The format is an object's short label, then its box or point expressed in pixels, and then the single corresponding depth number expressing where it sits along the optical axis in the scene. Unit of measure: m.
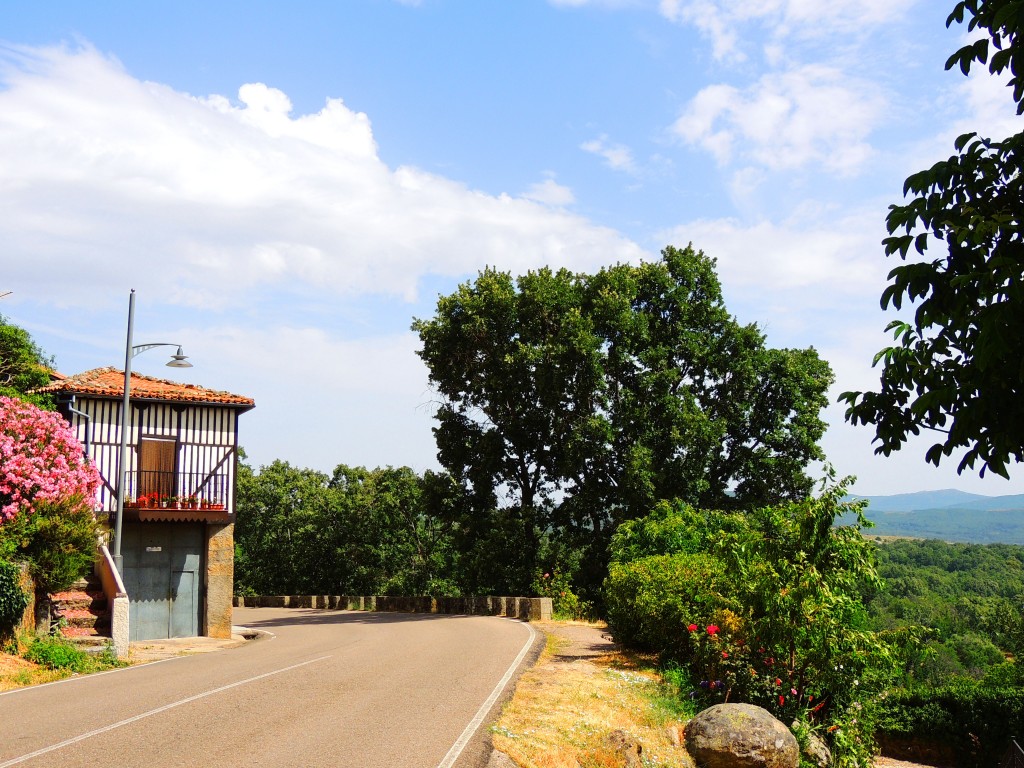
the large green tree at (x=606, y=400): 32.91
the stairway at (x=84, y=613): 18.34
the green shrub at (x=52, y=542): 17.84
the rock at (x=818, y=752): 12.38
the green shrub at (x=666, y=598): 14.95
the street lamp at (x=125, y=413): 20.73
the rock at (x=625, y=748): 9.60
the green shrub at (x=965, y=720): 23.20
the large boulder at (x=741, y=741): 10.68
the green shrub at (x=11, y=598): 16.06
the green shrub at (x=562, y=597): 30.64
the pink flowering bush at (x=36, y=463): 18.33
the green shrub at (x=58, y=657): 15.94
